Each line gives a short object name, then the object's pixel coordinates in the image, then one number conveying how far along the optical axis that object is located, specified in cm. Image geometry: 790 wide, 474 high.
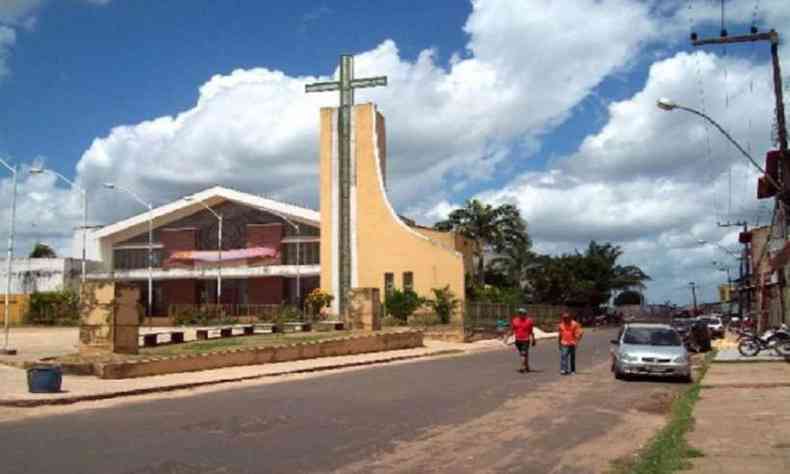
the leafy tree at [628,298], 10764
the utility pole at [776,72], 2746
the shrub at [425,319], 4491
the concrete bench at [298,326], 3812
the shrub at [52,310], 6041
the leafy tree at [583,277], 8306
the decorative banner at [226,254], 6131
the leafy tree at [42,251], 8511
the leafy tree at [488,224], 6353
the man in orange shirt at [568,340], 2169
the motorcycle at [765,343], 2794
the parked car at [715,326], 4757
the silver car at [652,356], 2036
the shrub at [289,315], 4774
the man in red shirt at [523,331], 2231
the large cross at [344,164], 5128
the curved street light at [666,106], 2347
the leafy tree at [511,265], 7294
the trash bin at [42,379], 1683
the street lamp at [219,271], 5534
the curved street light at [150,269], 5800
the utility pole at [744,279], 6756
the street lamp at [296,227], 5934
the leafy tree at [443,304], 4499
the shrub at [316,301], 4975
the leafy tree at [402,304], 4519
